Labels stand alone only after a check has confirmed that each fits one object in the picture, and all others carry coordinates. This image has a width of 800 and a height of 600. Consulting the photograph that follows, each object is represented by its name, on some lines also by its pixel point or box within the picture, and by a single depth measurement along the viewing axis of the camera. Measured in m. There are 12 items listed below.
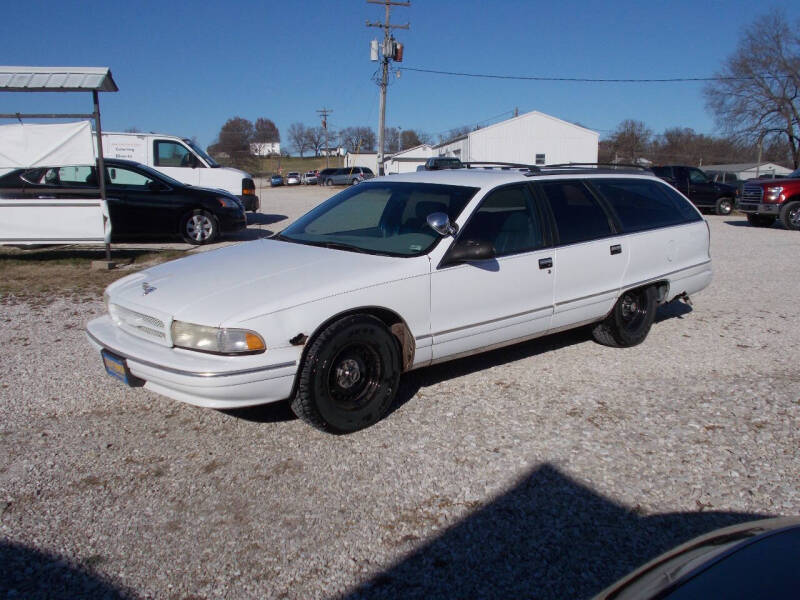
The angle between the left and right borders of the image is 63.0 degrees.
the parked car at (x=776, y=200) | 16.88
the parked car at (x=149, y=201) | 11.04
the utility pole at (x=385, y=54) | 33.41
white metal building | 47.28
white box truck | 14.93
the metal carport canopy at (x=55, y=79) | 8.85
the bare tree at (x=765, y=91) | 43.34
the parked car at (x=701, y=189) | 22.50
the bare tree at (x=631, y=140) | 61.19
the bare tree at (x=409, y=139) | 84.83
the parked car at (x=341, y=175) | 51.52
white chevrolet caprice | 3.56
